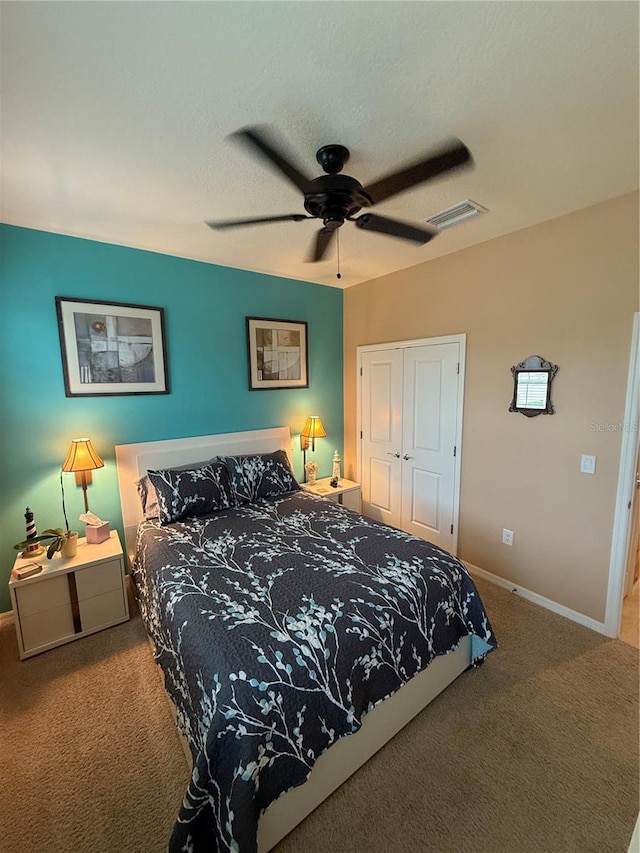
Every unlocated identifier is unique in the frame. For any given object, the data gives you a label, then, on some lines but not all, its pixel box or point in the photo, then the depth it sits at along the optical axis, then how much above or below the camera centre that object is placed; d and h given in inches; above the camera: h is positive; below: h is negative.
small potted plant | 90.4 -39.6
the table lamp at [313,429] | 144.8 -18.9
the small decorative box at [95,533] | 100.2 -41.2
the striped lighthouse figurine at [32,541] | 91.8 -39.2
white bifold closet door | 125.2 -21.7
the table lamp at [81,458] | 95.8 -19.4
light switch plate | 91.6 -22.0
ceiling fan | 51.4 +31.9
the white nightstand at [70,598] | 84.8 -52.7
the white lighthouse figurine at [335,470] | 151.6 -37.2
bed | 46.9 -42.8
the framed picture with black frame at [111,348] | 102.1 +11.4
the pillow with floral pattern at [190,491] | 102.6 -31.7
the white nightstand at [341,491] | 142.6 -43.8
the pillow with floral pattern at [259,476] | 116.0 -31.2
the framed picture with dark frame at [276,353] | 136.9 +11.7
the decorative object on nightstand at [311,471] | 151.0 -37.2
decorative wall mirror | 98.0 -2.0
